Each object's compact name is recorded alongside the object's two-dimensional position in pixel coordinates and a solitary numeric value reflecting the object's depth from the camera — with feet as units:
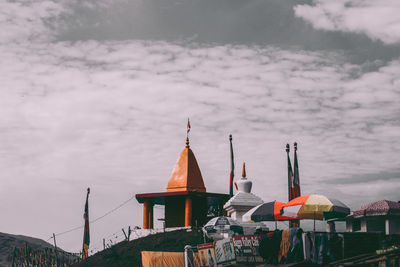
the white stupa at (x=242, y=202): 108.68
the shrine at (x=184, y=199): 139.54
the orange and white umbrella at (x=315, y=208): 80.48
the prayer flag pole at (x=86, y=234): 148.98
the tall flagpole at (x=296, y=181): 126.93
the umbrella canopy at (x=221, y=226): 91.56
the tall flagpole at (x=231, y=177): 135.23
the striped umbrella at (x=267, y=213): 84.23
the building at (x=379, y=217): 92.73
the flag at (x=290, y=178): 125.67
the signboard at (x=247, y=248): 81.20
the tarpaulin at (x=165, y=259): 92.22
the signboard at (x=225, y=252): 83.37
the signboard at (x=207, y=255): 85.81
